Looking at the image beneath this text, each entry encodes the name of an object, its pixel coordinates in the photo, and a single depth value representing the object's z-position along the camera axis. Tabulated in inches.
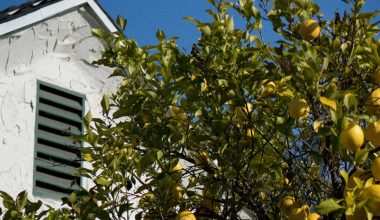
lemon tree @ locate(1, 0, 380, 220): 183.8
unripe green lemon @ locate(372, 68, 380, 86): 177.9
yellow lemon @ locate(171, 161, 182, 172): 198.7
